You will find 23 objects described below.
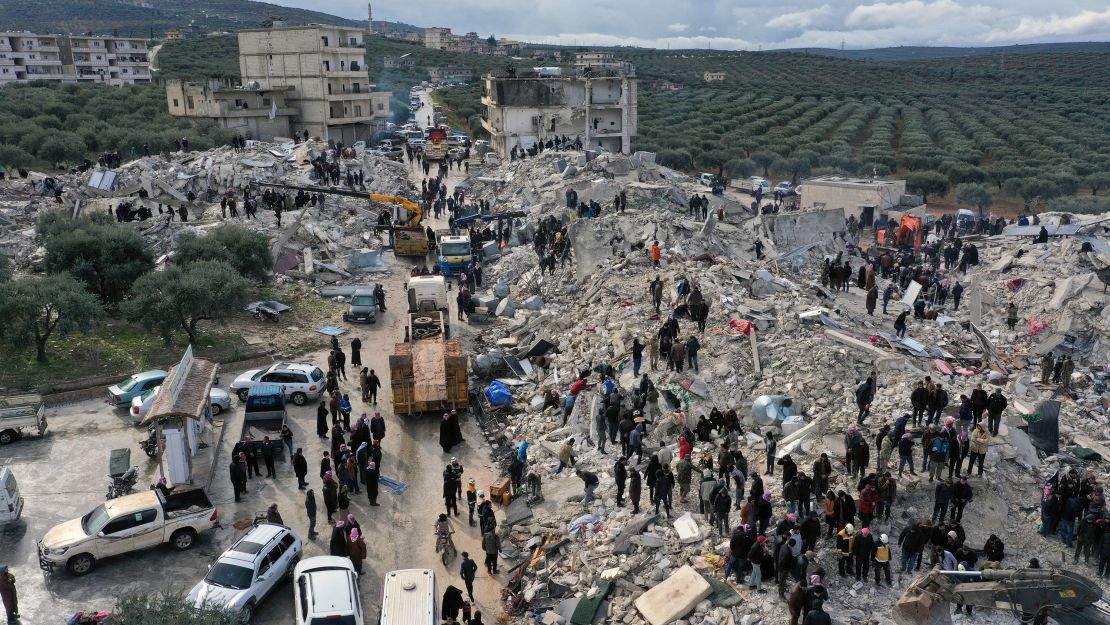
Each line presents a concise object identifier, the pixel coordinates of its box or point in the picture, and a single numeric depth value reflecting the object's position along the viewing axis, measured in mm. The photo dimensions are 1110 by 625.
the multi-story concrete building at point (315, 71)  61688
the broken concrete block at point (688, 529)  14578
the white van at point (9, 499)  15795
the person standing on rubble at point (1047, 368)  22828
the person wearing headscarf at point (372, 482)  17344
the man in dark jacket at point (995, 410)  16125
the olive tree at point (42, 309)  23422
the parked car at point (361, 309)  29266
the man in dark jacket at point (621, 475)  15875
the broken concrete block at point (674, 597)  12898
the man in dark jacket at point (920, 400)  16250
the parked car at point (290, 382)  22250
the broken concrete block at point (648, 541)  14688
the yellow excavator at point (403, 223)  37188
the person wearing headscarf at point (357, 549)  15180
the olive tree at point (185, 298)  25016
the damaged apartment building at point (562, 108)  58750
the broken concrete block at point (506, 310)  29703
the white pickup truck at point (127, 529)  14656
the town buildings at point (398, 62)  141375
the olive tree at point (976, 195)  54219
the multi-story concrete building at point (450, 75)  134500
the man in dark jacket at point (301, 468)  17766
